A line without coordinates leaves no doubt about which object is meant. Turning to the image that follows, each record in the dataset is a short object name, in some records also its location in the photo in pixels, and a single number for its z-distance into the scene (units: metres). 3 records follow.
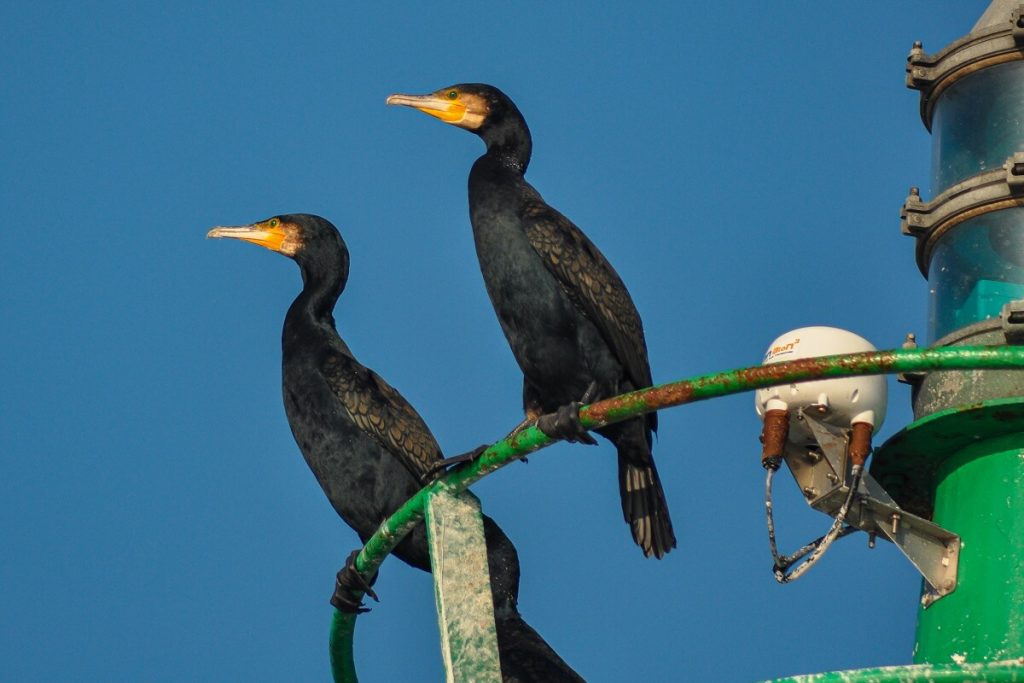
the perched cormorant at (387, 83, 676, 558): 23.94
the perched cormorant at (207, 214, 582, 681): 25.09
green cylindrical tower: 19.98
